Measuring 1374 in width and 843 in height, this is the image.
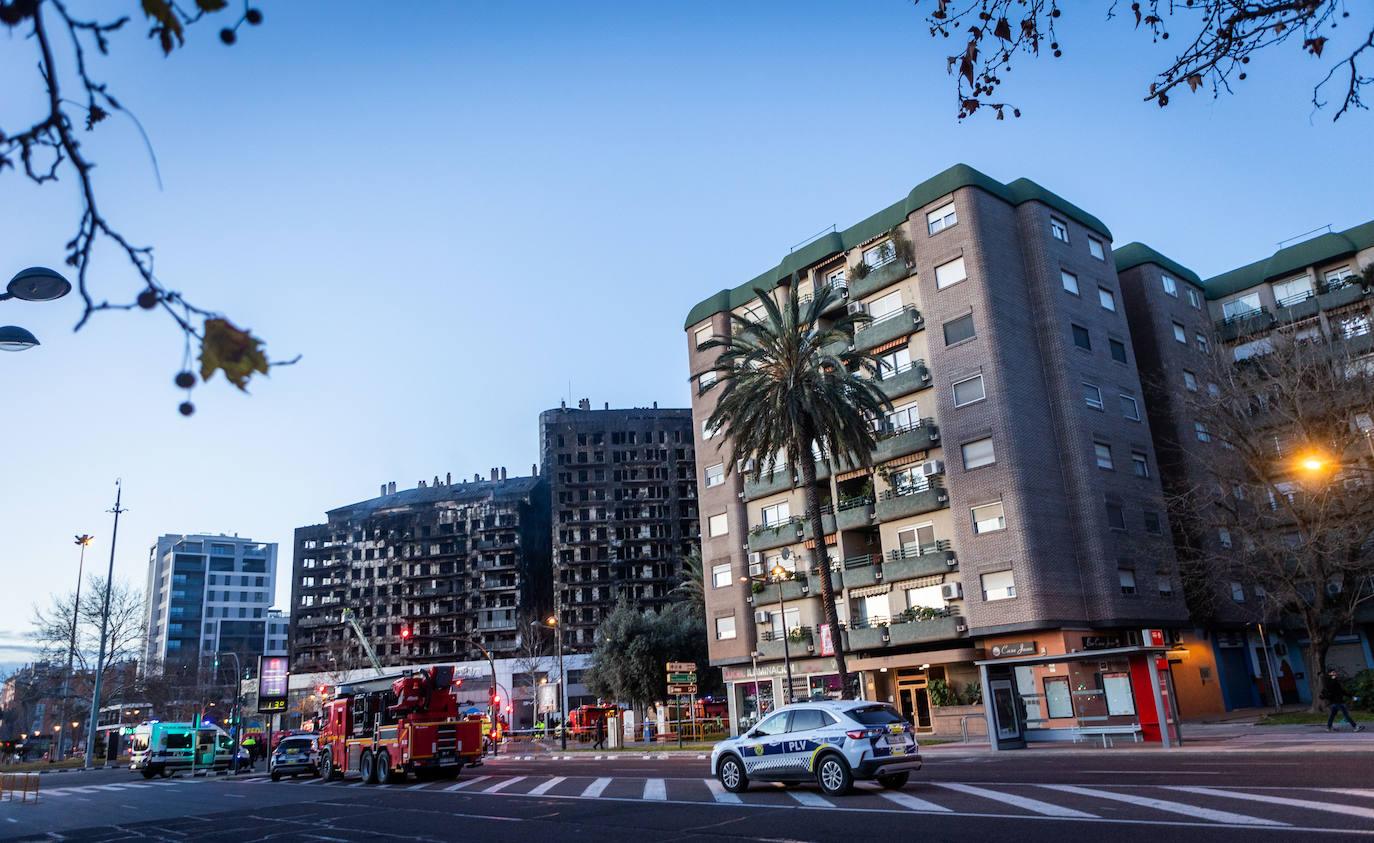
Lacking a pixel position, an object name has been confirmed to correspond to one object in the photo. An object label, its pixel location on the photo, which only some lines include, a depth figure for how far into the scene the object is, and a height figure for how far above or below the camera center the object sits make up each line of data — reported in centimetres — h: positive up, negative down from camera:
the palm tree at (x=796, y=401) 3584 +1028
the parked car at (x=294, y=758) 3641 -215
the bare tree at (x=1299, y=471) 3250 +601
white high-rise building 16138 +1885
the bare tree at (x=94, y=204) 297 +174
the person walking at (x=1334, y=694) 2445 -154
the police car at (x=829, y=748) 1658 -145
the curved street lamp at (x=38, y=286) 803 +370
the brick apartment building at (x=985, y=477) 3888 +793
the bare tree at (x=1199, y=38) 583 +383
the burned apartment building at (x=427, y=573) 12331 +1631
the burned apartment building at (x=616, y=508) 11925 +2217
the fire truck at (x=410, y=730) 2731 -107
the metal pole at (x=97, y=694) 5298 +115
